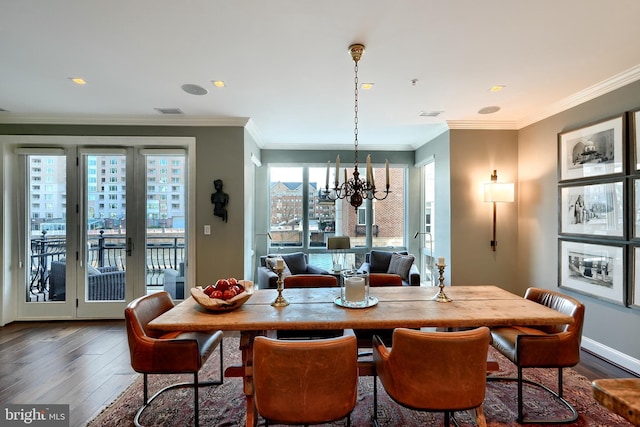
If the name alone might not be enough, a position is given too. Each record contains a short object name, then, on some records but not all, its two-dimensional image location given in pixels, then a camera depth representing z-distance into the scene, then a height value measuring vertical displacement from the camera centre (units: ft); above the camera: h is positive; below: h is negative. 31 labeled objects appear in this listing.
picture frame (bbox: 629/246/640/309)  8.54 -2.00
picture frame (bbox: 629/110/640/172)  8.54 +2.31
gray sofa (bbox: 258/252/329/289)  14.79 -2.56
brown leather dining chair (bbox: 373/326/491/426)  4.75 -2.55
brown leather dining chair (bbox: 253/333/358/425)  4.50 -2.55
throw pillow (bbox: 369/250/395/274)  15.83 -2.55
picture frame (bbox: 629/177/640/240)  8.54 +0.21
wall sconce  12.37 +0.96
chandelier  8.01 +0.84
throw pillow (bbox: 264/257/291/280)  12.60 -2.12
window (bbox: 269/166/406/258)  18.29 +0.06
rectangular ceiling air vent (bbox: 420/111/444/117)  12.13 +4.26
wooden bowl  6.22 -1.84
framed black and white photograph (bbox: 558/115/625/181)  9.05 +2.17
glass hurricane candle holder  6.67 -1.73
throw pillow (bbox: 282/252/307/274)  15.23 -2.50
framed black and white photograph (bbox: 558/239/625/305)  9.08 -1.86
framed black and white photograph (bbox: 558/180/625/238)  9.09 +0.18
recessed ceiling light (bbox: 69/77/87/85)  9.03 +4.25
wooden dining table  5.70 -2.09
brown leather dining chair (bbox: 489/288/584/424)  6.25 -2.92
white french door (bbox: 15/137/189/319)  12.89 -0.42
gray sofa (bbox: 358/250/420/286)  15.80 -2.55
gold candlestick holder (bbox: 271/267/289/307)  6.81 -1.99
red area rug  6.68 -4.72
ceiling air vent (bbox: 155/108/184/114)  11.72 +4.27
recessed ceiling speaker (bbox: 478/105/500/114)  11.55 +4.24
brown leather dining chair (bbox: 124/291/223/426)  6.10 -2.88
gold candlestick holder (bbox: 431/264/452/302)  7.00 -1.96
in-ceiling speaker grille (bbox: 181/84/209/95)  9.63 +4.26
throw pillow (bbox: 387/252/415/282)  13.76 -2.43
